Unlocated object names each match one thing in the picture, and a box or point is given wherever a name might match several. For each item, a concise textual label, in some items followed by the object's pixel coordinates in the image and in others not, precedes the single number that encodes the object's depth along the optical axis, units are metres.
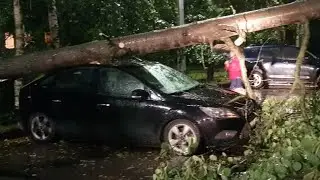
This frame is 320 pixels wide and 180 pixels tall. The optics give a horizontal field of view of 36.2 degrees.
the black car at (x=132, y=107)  7.68
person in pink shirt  10.75
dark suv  16.50
